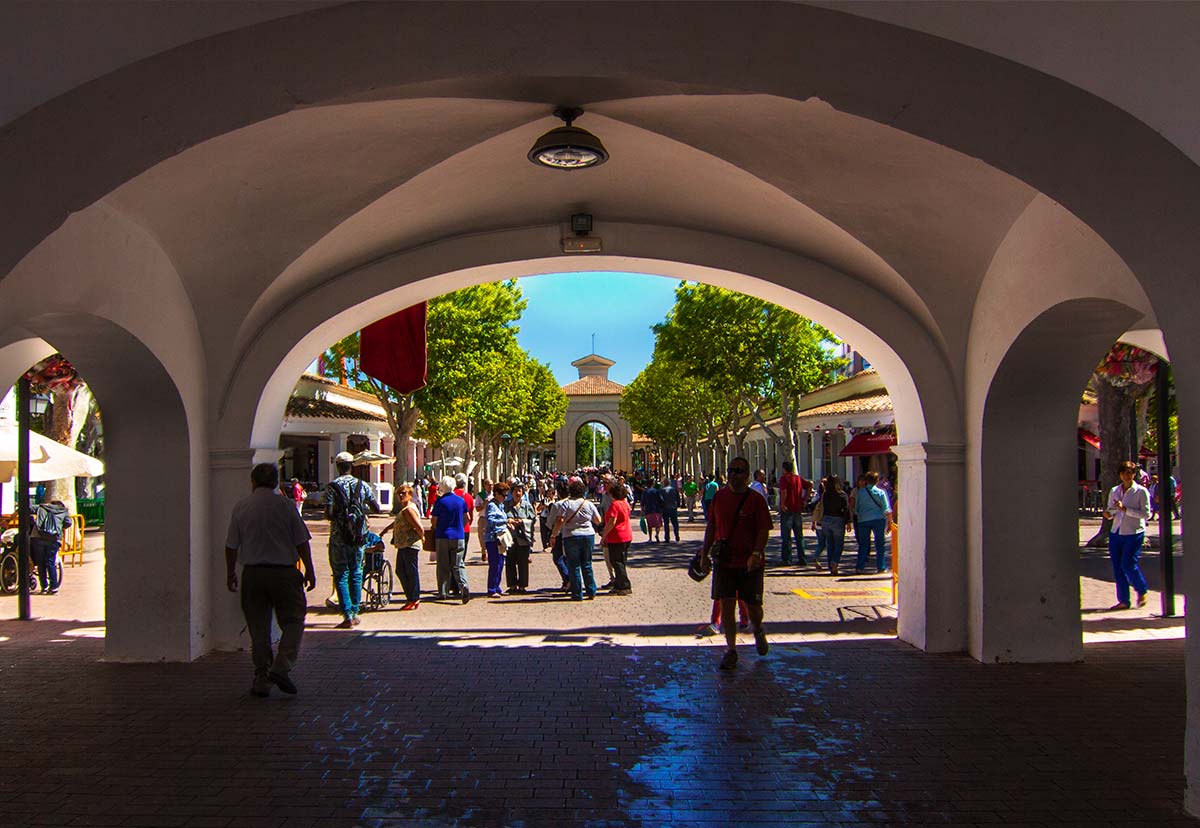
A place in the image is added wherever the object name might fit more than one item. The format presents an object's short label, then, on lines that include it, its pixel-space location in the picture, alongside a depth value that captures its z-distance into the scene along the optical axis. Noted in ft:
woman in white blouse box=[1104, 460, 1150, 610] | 32.89
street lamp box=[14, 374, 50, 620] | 32.81
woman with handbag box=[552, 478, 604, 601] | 37.37
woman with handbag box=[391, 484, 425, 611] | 36.06
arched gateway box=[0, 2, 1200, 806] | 12.69
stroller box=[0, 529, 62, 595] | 42.86
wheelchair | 36.11
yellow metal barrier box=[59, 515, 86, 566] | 51.63
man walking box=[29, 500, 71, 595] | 41.42
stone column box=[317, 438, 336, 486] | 117.19
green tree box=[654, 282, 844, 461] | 84.79
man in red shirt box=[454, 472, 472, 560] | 39.04
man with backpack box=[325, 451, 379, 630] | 31.17
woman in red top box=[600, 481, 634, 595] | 39.88
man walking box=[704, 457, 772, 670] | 24.88
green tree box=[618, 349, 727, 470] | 120.67
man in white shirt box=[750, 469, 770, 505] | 49.76
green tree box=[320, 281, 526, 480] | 88.63
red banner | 33.45
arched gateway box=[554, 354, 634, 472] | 266.77
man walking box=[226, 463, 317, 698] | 21.99
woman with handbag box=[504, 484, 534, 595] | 40.49
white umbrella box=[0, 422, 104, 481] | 44.19
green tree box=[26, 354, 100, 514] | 54.34
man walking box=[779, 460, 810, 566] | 49.55
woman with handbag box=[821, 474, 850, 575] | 47.37
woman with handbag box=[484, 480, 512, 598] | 39.19
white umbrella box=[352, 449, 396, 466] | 100.81
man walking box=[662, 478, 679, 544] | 66.90
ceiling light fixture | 20.16
